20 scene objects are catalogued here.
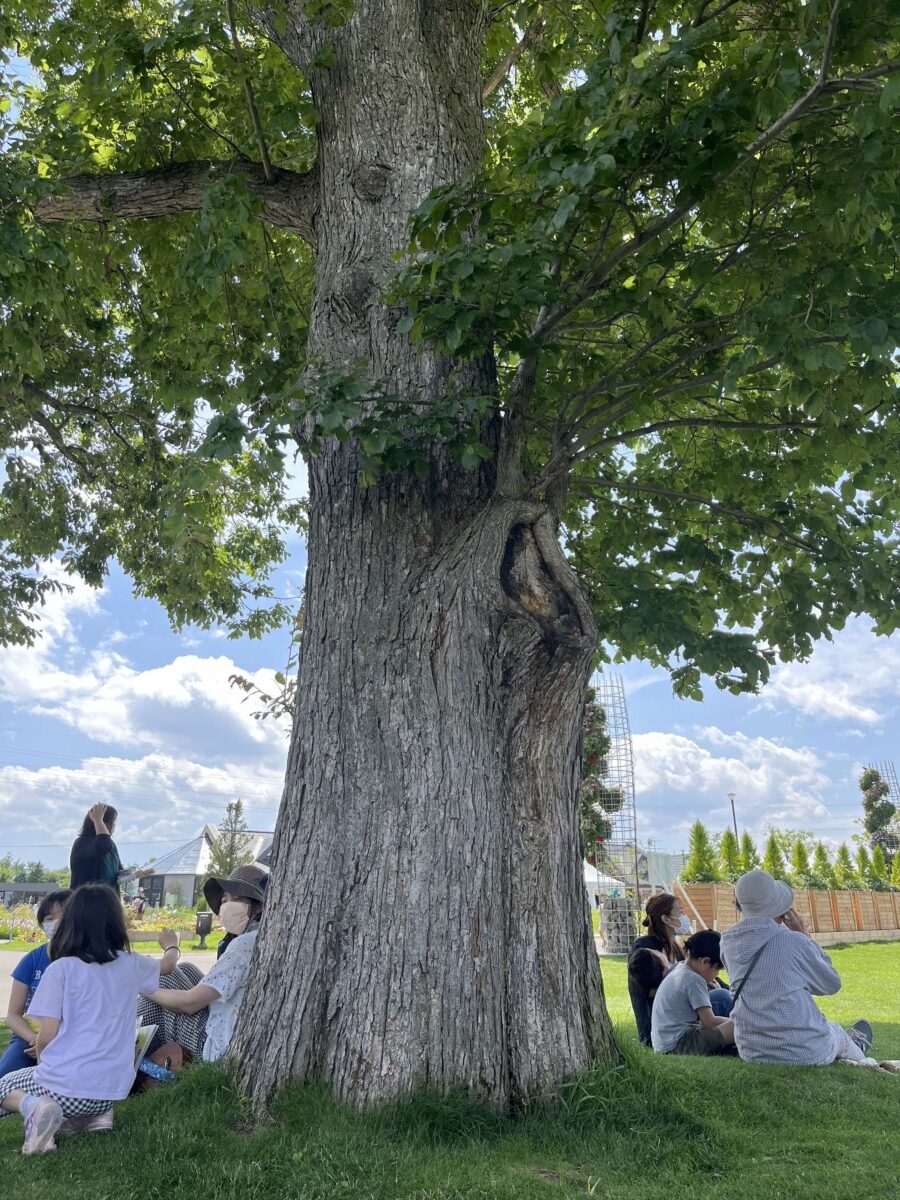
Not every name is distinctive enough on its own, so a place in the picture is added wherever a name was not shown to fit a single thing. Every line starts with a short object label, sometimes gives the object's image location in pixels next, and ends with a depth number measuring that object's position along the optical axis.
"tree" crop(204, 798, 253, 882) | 33.03
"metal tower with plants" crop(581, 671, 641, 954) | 16.50
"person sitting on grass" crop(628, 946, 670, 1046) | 6.83
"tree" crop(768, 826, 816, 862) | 33.31
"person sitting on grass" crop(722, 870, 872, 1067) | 5.42
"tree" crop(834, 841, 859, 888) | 32.22
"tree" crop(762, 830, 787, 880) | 29.92
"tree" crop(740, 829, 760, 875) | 30.34
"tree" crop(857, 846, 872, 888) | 34.03
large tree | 3.89
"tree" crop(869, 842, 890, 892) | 33.62
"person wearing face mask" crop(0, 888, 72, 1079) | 4.98
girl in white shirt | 3.92
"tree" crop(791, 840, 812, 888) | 31.16
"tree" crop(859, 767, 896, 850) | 43.16
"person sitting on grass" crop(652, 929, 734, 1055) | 6.02
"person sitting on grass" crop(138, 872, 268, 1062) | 4.73
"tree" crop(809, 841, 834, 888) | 31.20
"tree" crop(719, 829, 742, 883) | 30.17
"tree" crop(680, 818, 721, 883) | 26.97
